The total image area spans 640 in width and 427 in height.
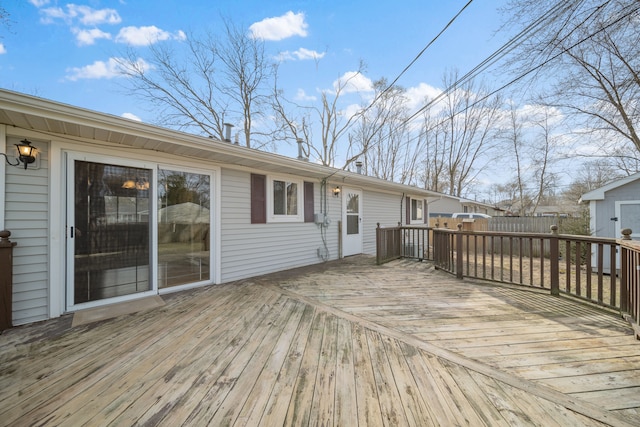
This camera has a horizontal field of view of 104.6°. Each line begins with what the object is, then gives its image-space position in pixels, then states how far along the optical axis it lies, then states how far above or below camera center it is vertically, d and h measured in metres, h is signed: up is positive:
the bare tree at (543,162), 11.93 +2.95
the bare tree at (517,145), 14.40 +4.37
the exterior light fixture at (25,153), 2.65 +0.65
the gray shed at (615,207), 5.69 +0.21
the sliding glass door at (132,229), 3.06 -0.22
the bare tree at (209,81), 9.45 +5.54
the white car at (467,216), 11.77 -0.04
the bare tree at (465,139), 14.63 +4.98
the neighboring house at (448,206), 15.18 +0.57
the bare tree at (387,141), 13.20 +4.55
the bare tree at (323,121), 12.52 +5.06
